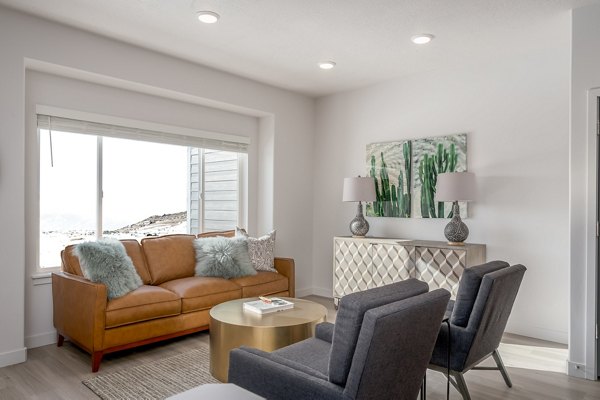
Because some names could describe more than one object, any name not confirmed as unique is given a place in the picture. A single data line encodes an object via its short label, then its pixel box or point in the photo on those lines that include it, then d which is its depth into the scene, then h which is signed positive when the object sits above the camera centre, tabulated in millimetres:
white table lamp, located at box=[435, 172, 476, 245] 3977 +61
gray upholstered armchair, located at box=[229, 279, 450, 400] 1604 -628
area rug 2713 -1217
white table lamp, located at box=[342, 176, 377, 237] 4746 +63
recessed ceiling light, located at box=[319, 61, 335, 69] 4301 +1362
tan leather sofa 3117 -810
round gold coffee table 2770 -858
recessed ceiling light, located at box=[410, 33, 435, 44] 3572 +1356
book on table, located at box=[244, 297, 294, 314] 3115 -789
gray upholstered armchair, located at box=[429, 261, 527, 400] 2371 -676
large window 3830 +110
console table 3969 -615
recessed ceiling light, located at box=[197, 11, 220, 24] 3170 +1368
